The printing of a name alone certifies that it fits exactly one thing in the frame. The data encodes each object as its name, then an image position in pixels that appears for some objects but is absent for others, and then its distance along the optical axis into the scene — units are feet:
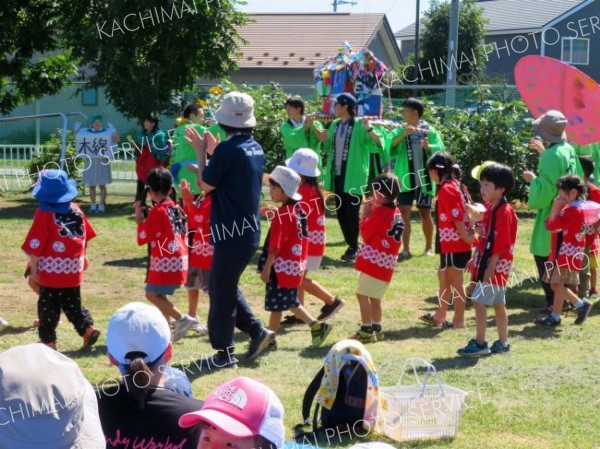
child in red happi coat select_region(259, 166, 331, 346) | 24.08
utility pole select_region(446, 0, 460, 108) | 57.93
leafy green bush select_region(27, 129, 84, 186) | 56.08
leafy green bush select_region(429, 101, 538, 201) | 51.96
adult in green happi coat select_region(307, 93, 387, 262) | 35.94
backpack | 18.38
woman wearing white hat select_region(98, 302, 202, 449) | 11.83
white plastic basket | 17.94
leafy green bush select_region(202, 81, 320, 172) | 54.60
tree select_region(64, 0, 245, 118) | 54.85
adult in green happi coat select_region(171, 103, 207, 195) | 34.01
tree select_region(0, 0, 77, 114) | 56.49
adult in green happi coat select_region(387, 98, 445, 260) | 37.29
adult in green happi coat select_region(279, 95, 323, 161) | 37.27
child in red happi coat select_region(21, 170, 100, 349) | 23.61
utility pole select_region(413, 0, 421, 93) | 118.89
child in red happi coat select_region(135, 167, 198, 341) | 24.79
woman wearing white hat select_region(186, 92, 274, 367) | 21.52
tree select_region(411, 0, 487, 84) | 114.01
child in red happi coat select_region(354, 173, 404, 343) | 25.34
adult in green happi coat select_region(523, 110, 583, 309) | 28.30
